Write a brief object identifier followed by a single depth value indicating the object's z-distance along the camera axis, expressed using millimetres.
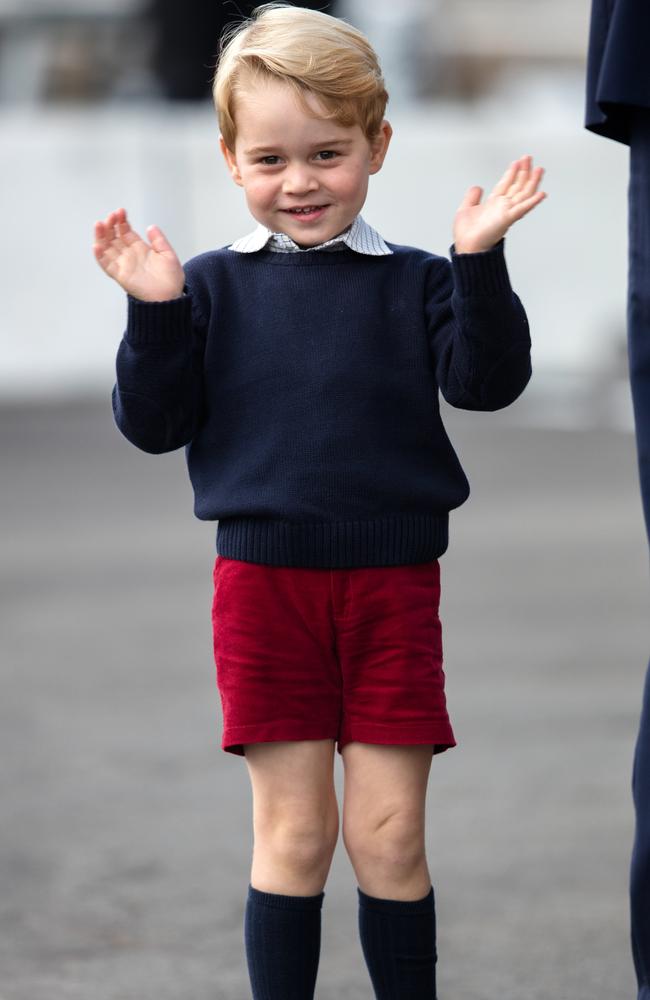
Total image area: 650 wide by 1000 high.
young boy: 5687
